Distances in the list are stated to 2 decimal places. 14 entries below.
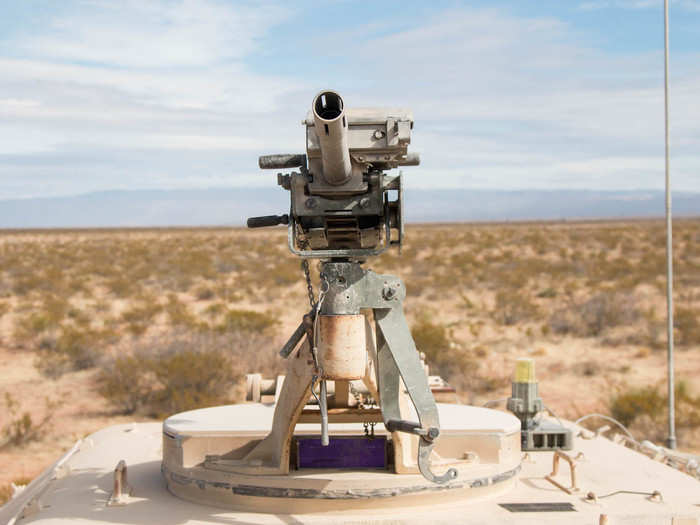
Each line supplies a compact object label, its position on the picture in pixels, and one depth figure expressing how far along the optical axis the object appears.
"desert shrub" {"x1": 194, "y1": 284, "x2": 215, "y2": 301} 27.52
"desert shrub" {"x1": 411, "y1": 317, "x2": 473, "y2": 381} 16.12
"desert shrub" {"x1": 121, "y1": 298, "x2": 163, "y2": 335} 20.28
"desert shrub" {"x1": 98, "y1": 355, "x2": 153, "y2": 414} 14.12
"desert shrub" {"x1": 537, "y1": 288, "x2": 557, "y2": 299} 26.75
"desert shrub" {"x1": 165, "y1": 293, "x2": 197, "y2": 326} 20.92
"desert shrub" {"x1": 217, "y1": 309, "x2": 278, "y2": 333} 18.95
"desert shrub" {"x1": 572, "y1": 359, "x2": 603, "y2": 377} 16.98
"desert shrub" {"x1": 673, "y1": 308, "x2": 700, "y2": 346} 19.77
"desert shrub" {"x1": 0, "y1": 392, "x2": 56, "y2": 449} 12.45
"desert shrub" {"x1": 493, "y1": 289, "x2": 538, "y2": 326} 22.56
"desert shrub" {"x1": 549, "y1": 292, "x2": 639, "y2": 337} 20.91
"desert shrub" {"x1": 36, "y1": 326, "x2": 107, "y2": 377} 16.77
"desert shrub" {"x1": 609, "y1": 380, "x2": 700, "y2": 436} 12.66
